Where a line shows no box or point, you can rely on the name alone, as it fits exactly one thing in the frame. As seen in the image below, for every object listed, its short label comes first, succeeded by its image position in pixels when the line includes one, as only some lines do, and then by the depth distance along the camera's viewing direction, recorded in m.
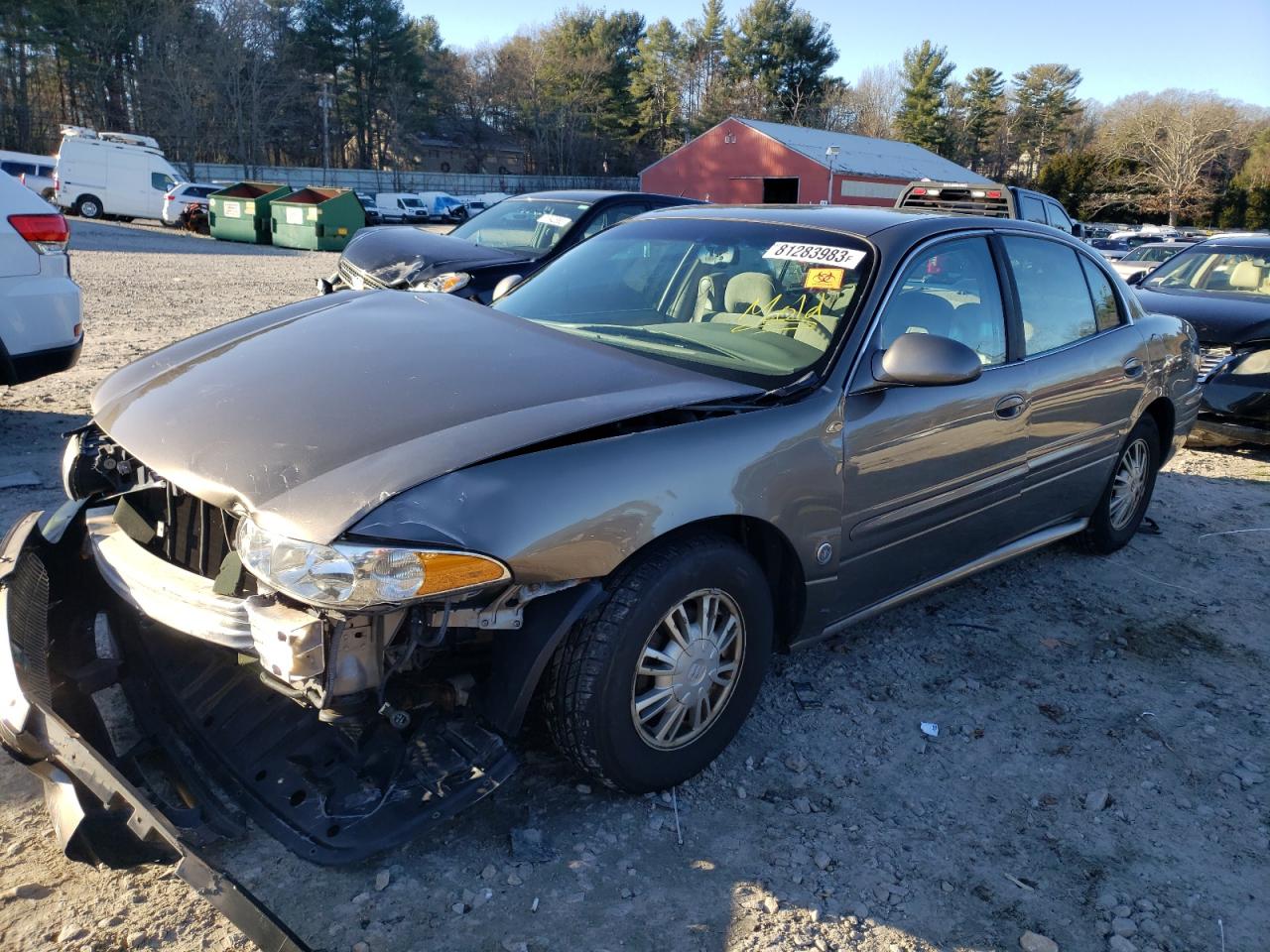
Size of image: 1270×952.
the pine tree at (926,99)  67.62
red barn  39.75
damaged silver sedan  2.13
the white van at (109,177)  28.33
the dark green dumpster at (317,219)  23.73
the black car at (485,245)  8.02
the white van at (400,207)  36.28
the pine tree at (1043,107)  70.06
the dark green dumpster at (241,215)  24.73
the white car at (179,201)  28.48
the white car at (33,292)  5.21
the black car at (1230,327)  6.93
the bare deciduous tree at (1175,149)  48.62
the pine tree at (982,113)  69.75
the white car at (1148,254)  19.73
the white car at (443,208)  38.91
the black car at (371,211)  31.91
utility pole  54.92
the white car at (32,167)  29.11
